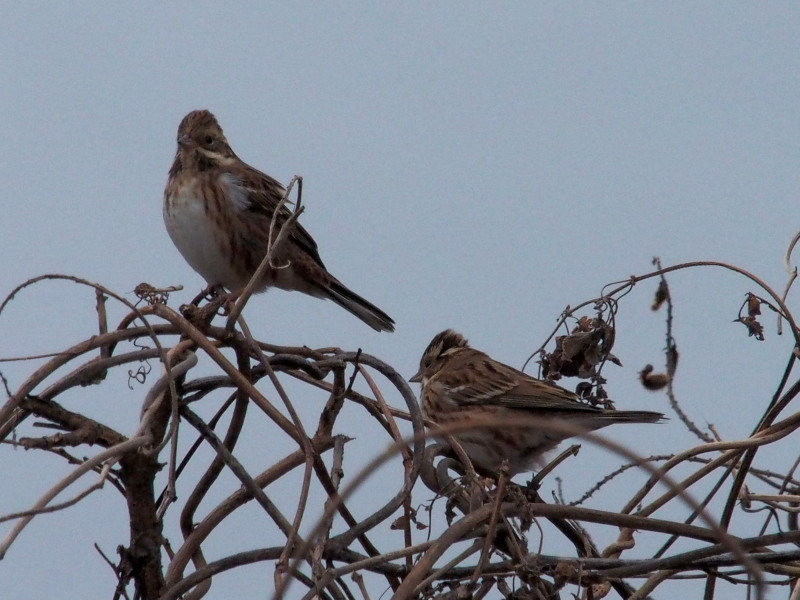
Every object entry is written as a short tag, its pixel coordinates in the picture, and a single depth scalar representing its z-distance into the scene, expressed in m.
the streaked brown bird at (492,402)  9.56
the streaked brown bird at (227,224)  11.41
